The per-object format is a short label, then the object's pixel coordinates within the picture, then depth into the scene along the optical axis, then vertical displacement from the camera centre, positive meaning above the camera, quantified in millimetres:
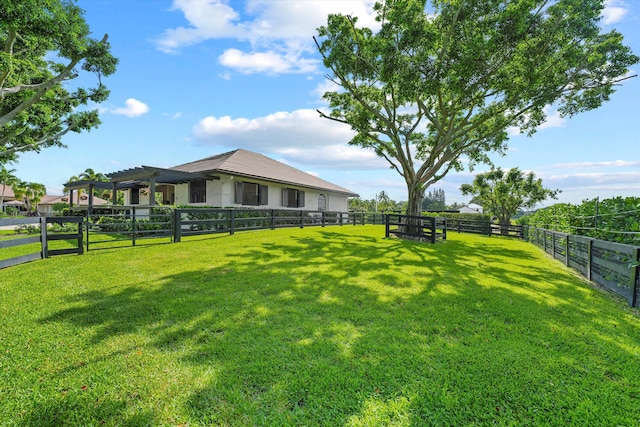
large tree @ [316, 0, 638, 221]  10016 +6075
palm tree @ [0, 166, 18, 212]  22414 +2884
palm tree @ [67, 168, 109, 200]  15566 +2083
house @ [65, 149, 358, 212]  14602 +1623
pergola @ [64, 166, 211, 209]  12883 +1724
